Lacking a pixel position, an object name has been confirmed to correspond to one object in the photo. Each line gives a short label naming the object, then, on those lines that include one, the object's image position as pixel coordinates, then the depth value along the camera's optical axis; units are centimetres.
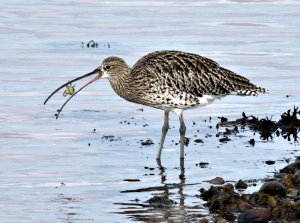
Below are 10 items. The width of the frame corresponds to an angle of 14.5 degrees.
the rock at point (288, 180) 1573
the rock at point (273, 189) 1503
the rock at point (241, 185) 1595
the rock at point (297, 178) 1573
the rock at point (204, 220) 1406
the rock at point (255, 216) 1380
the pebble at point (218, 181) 1636
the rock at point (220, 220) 1392
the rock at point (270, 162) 1762
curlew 1927
